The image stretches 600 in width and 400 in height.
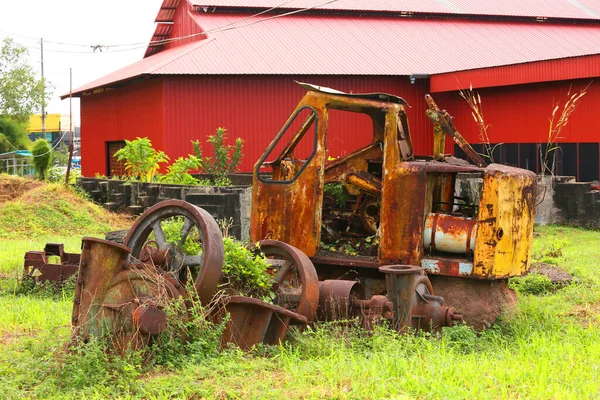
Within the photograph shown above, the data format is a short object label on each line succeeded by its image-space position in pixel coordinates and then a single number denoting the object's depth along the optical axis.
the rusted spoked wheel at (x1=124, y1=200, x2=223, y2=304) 7.58
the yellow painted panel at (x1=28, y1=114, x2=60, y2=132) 83.38
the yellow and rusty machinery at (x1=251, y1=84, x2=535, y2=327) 9.53
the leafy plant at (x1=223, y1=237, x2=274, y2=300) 8.30
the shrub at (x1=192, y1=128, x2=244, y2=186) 23.61
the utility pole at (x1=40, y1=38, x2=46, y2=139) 64.46
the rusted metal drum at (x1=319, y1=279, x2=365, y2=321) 8.76
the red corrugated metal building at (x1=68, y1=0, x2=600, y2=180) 25.39
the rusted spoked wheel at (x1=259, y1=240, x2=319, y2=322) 8.38
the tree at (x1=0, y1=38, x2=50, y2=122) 64.19
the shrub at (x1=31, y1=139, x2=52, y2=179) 32.03
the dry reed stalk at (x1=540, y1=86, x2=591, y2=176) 23.22
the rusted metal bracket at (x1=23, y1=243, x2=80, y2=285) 11.19
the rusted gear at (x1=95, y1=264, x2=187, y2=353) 7.11
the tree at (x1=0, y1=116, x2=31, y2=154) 63.28
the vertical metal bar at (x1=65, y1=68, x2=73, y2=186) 24.30
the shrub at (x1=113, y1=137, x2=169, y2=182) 23.14
